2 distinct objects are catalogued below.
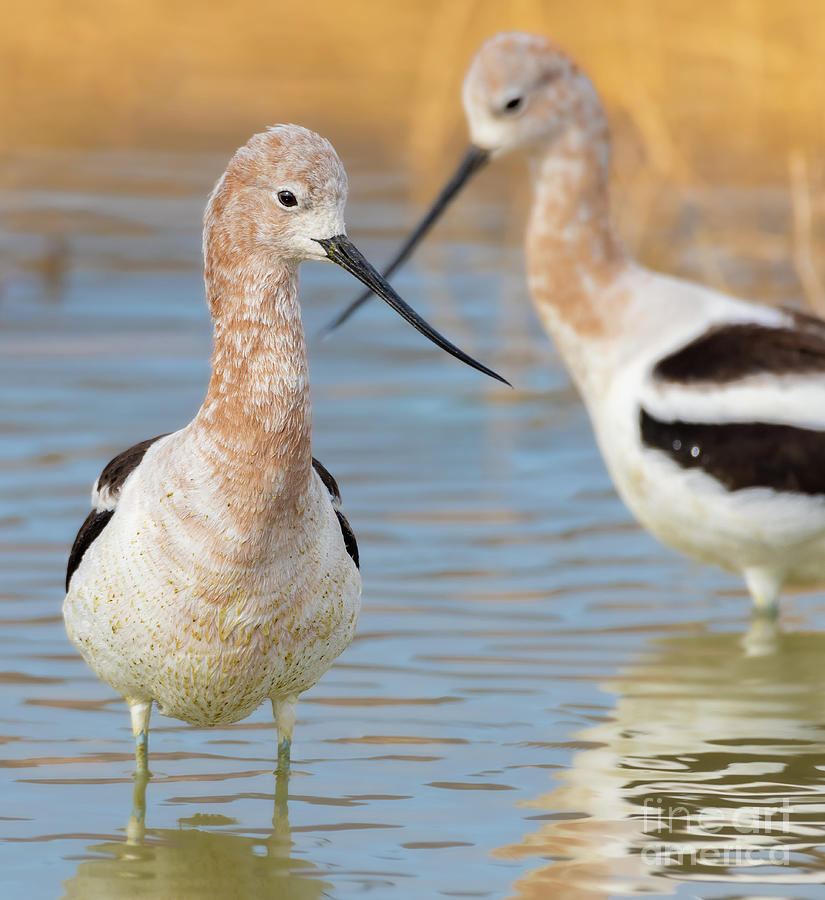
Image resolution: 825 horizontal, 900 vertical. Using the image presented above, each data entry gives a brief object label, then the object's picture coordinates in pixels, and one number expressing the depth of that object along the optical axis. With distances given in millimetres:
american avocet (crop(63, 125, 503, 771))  8742
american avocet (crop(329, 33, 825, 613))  12656
